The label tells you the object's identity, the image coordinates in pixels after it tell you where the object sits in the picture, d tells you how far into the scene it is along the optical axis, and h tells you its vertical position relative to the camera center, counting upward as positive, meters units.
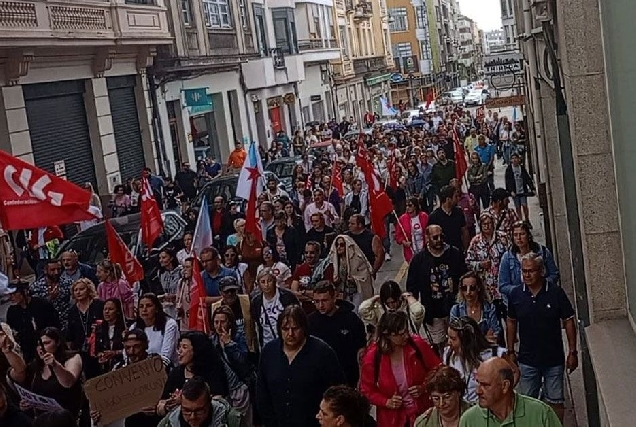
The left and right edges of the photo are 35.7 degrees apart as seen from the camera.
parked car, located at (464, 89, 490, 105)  64.25 -2.52
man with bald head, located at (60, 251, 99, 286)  10.05 -1.54
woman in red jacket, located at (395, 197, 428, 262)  11.86 -1.89
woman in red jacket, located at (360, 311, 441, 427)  5.98 -1.81
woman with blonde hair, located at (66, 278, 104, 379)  8.22 -1.68
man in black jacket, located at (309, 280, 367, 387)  7.17 -1.79
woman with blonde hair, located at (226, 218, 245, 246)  11.64 -1.64
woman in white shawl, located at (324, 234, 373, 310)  9.50 -1.84
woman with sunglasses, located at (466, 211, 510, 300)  9.04 -1.77
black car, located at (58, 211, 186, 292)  13.21 -1.85
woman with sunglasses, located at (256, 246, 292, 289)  9.62 -1.79
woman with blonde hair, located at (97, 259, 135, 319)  9.49 -1.71
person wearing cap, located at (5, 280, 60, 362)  8.82 -1.74
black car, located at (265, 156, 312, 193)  22.48 -1.86
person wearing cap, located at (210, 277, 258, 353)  7.62 -1.69
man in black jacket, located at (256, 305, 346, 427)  6.02 -1.75
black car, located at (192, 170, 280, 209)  18.67 -1.78
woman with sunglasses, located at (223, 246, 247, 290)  9.73 -1.68
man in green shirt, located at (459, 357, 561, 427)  4.76 -1.68
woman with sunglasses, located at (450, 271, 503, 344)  7.29 -1.81
